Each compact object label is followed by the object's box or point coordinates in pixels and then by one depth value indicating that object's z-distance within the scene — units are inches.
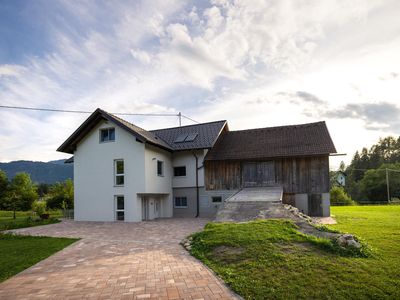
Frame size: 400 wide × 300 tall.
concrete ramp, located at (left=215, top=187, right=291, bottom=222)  548.9
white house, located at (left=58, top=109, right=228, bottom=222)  786.2
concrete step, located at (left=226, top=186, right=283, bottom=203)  668.1
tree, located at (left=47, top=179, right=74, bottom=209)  1154.3
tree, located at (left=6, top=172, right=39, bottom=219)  1033.6
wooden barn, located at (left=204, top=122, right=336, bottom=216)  780.6
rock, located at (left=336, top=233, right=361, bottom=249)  315.9
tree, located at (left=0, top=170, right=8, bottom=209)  1054.1
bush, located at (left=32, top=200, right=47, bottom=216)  941.8
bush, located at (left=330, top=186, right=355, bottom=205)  1630.2
